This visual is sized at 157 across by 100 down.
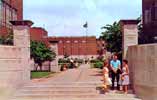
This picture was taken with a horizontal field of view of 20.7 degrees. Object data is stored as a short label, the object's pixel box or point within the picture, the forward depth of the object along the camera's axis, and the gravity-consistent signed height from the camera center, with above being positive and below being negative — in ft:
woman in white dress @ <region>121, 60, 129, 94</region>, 59.93 -3.63
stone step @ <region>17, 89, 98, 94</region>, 60.82 -5.77
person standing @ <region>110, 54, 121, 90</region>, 61.11 -2.41
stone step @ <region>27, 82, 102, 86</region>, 66.23 -5.10
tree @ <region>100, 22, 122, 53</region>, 91.20 +2.90
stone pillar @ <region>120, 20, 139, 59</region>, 66.08 +2.71
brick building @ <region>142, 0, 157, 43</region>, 101.80 +8.81
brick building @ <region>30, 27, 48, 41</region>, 252.21 +10.74
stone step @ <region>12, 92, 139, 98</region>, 59.06 -6.12
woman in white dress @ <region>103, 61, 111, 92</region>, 60.40 -4.01
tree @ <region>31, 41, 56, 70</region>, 144.25 -0.49
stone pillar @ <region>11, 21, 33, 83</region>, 67.10 +2.14
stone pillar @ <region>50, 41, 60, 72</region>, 147.67 -3.46
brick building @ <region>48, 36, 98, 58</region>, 321.73 +3.46
